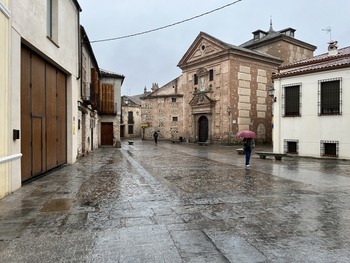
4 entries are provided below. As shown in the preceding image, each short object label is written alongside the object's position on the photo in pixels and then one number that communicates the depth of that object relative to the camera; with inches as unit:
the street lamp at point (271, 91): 771.5
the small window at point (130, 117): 2349.9
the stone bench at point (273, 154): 592.3
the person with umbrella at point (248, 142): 479.5
